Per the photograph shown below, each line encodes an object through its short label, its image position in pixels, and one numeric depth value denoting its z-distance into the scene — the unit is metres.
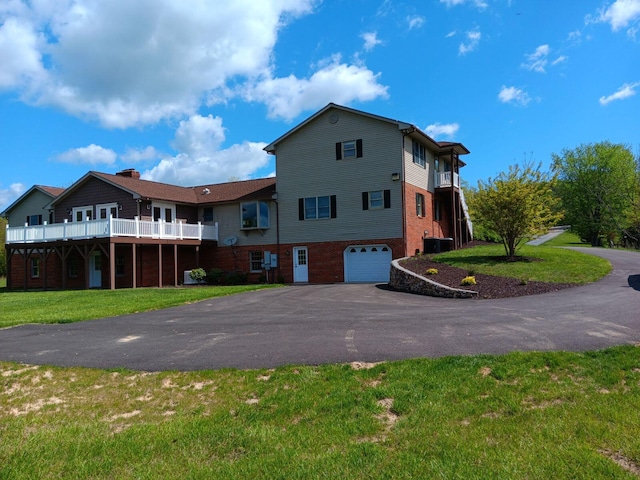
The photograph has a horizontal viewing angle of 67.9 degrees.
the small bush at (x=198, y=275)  26.95
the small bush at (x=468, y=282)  16.29
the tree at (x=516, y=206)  20.53
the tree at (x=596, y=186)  49.49
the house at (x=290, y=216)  24.72
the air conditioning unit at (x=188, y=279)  27.40
